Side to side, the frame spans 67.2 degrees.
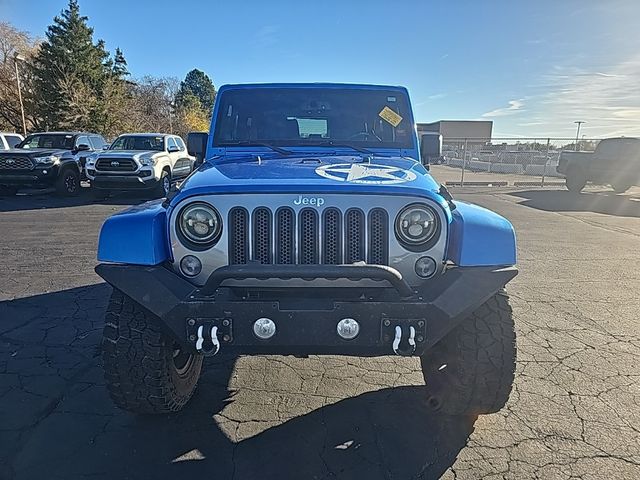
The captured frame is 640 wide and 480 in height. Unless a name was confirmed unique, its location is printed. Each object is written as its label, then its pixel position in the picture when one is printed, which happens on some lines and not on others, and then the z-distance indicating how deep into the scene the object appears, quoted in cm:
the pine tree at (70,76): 2744
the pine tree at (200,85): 7171
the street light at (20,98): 2427
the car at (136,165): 1262
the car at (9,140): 1449
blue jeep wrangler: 222
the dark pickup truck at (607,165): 1516
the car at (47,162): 1293
